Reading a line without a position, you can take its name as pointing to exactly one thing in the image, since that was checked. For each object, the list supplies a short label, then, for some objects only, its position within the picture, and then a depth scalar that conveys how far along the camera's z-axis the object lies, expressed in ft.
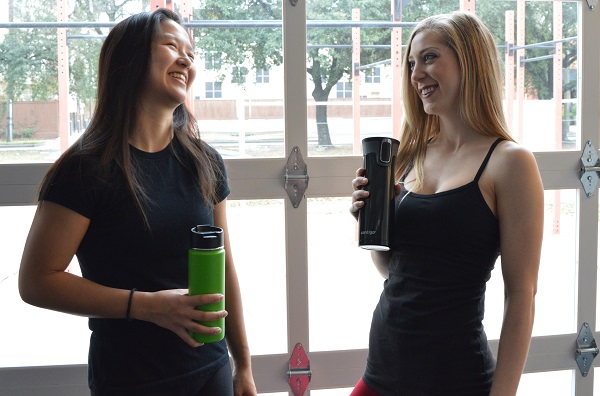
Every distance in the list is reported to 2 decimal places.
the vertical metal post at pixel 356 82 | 6.55
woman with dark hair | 4.03
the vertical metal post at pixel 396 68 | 6.63
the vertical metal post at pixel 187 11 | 6.29
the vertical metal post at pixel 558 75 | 6.84
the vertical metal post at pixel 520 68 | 6.79
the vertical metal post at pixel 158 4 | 6.21
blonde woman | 4.25
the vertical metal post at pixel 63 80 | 6.15
